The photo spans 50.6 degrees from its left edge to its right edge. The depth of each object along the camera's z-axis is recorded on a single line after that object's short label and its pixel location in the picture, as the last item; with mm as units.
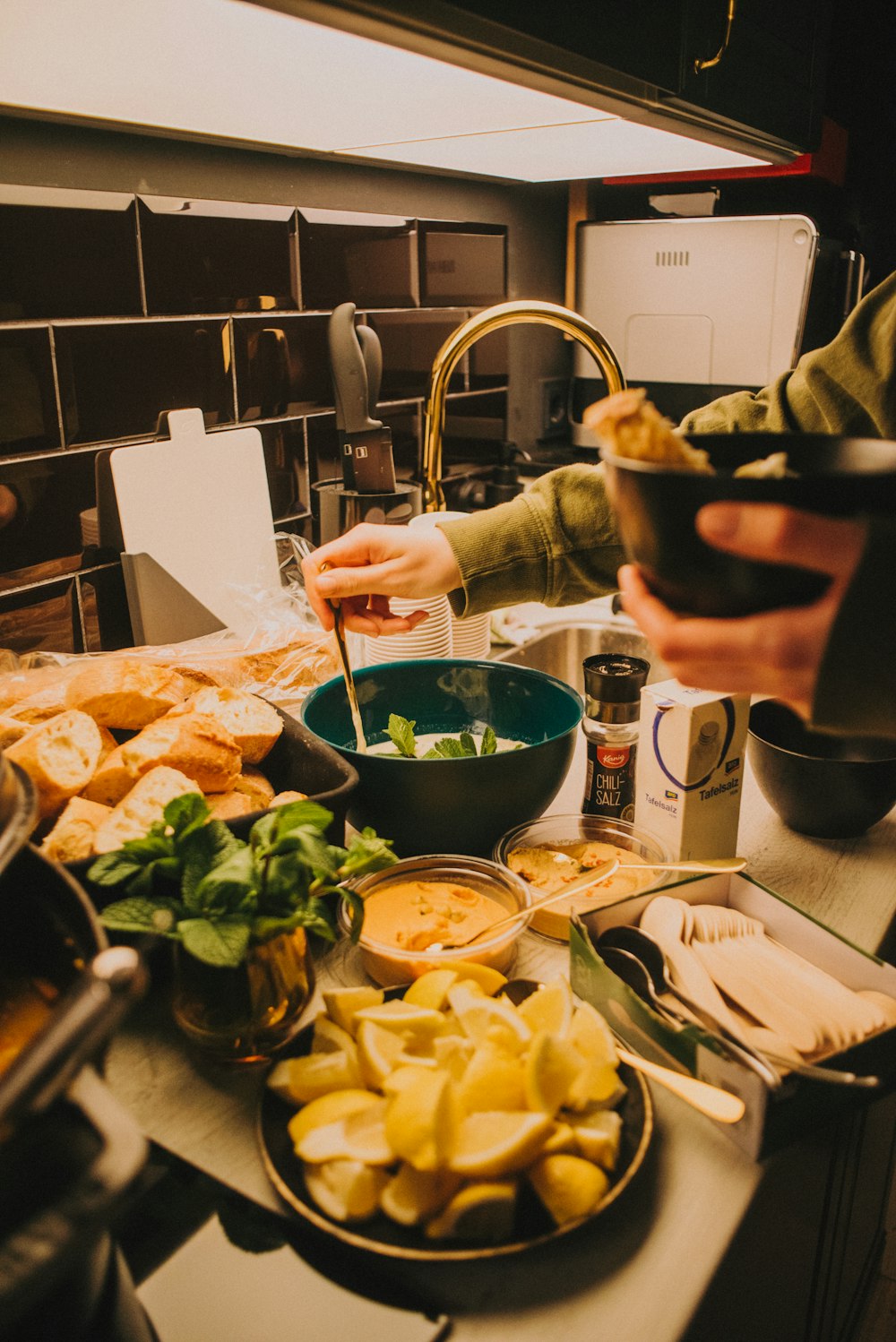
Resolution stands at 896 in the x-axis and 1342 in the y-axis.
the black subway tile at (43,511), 1382
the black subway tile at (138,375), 1424
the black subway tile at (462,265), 2039
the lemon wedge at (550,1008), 690
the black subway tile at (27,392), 1330
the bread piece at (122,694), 987
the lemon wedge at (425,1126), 578
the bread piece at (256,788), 931
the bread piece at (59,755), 853
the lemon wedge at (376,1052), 659
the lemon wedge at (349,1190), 586
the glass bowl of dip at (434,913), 800
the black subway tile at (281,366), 1686
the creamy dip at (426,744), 1127
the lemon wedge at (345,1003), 716
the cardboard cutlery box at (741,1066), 654
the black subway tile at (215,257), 1502
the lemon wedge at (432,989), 722
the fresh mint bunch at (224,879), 669
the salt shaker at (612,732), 1065
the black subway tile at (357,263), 1773
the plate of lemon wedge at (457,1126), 580
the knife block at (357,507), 1546
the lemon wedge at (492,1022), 658
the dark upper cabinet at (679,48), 895
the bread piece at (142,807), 789
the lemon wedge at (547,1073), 609
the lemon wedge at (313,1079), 663
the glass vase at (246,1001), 708
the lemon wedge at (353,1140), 603
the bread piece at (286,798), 884
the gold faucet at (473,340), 1229
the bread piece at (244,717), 958
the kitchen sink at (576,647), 1826
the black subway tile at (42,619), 1429
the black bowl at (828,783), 1052
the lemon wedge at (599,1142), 612
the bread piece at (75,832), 792
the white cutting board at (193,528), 1478
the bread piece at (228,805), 879
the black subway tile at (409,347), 1986
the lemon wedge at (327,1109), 634
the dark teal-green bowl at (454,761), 947
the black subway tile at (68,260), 1316
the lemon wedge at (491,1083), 615
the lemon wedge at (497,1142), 579
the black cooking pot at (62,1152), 347
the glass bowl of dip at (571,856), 920
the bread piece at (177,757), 893
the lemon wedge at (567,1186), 587
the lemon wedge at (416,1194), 581
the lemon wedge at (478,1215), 572
